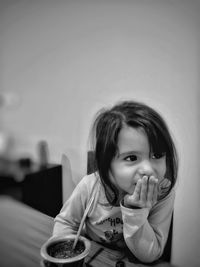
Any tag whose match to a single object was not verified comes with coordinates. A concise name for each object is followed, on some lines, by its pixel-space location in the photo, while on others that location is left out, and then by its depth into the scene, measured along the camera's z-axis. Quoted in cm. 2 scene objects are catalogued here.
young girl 55
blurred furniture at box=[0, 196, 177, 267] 60
